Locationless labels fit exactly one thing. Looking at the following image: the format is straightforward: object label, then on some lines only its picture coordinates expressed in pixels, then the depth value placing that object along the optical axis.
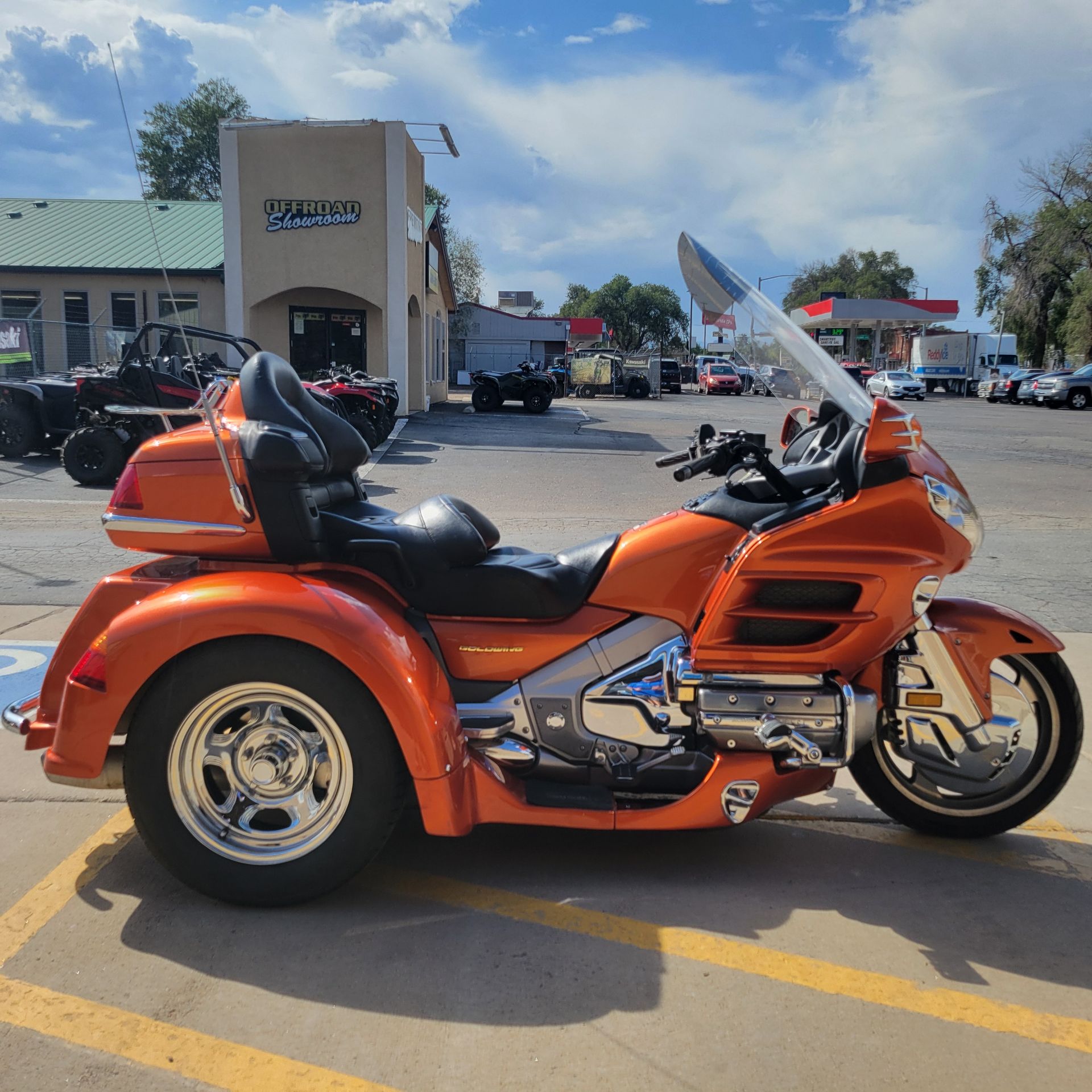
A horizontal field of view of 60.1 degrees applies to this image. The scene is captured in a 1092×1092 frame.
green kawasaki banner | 15.56
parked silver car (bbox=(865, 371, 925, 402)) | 40.78
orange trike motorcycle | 2.76
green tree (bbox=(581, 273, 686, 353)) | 95.44
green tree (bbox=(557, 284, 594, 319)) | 107.06
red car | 45.22
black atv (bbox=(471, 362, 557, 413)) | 28.45
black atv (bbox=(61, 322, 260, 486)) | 11.76
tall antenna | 2.80
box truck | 50.22
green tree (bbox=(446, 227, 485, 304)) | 67.69
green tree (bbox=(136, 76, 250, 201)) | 52.66
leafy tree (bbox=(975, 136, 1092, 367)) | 48.06
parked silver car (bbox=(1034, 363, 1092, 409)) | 34.84
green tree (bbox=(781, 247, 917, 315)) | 93.25
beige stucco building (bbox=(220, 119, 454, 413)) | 23.02
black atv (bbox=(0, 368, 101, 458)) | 13.77
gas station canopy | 59.06
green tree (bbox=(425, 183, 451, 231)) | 61.81
